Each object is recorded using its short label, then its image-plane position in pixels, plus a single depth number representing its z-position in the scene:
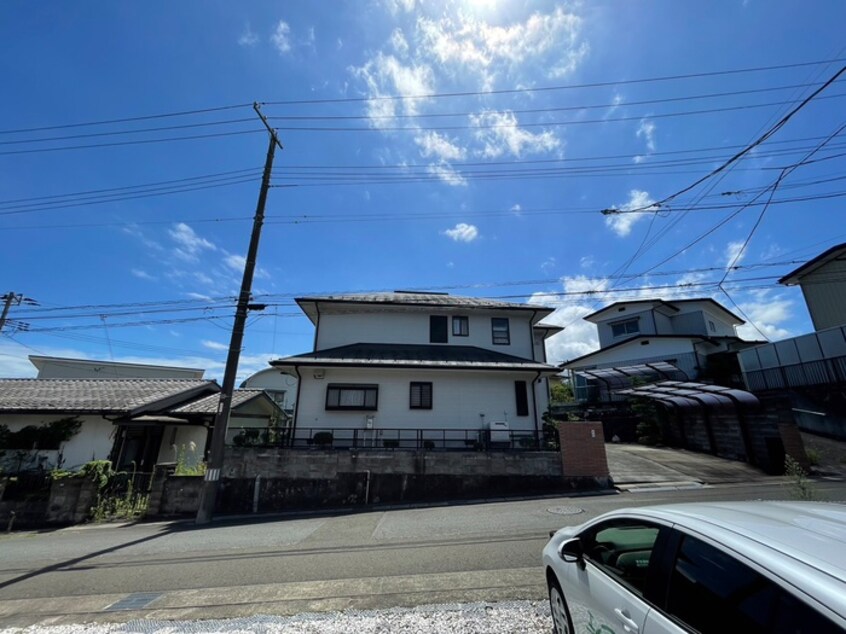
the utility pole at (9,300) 22.30
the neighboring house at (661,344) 23.22
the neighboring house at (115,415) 13.65
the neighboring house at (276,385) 32.22
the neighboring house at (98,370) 27.02
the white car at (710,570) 1.45
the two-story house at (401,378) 14.54
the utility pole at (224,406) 10.45
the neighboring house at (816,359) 15.37
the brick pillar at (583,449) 12.25
